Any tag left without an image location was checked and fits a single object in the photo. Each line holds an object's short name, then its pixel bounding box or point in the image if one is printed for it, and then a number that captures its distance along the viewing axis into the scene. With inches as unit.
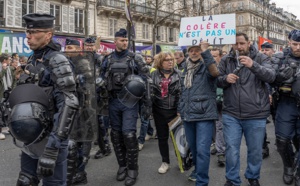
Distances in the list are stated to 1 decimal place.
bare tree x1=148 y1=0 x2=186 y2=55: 1402.6
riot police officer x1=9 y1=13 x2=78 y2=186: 94.9
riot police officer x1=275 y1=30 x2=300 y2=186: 160.1
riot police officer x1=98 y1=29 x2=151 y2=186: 168.4
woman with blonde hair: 183.6
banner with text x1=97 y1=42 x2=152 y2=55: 696.7
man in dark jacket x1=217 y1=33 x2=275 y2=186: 147.9
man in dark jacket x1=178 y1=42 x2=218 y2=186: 148.6
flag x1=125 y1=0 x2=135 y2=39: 289.7
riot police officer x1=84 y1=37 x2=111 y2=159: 216.2
